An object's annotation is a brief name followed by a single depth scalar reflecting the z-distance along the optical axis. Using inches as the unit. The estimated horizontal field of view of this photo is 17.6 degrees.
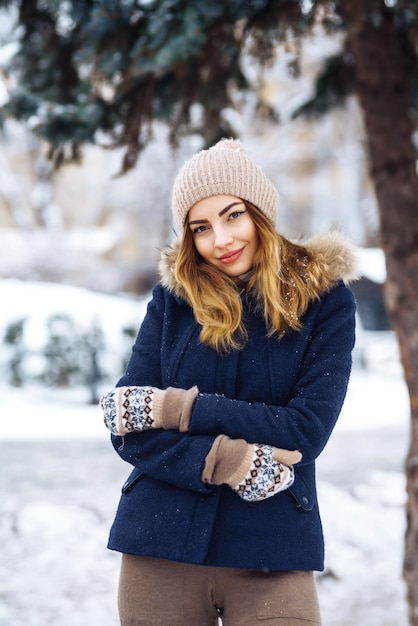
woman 81.7
